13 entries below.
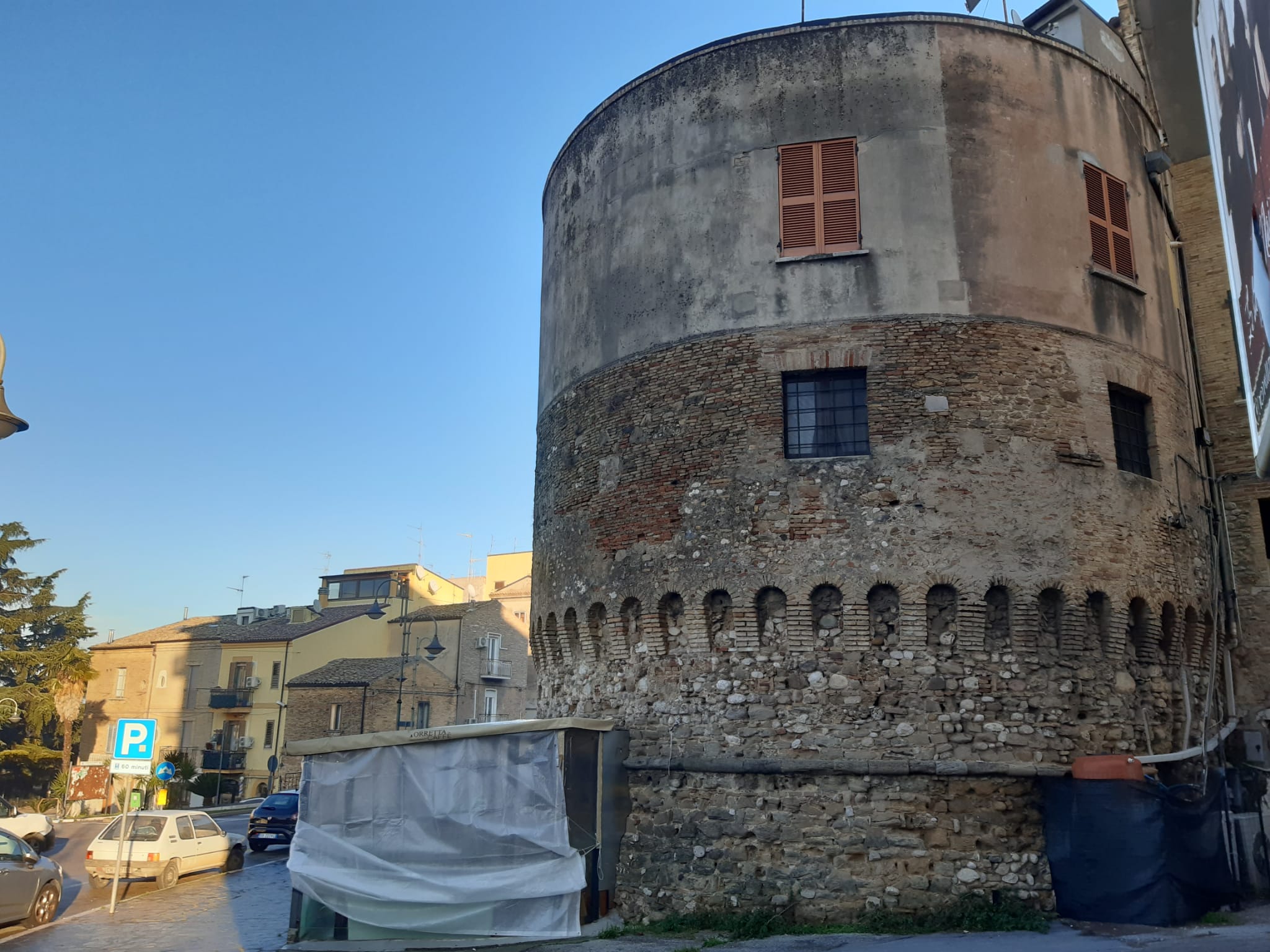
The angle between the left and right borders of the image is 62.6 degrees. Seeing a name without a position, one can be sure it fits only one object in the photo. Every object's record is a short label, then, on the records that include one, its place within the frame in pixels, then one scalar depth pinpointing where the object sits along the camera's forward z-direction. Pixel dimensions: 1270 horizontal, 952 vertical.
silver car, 13.56
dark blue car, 24.19
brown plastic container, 11.39
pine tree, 38.97
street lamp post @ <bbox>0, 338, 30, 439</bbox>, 8.89
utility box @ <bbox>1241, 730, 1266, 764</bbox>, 14.83
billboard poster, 7.17
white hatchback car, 17.66
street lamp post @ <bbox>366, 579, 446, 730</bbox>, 30.81
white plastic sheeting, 12.07
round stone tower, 12.11
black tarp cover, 10.95
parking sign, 15.10
